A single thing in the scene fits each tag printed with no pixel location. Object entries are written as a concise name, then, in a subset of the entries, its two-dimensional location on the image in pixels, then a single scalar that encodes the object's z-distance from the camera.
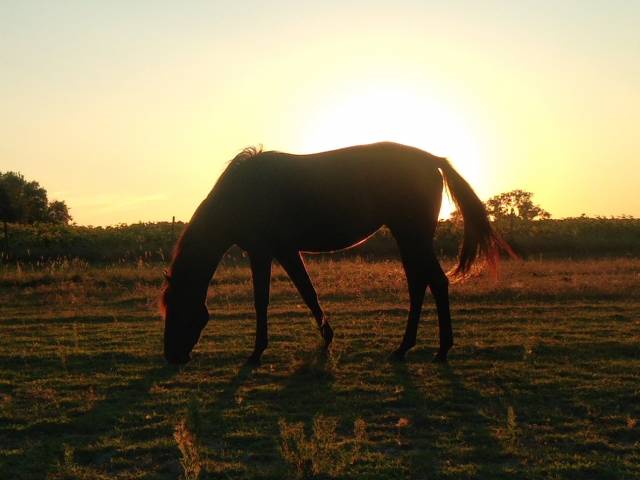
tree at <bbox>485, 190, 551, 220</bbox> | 59.76
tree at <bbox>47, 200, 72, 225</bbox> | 68.31
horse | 7.84
